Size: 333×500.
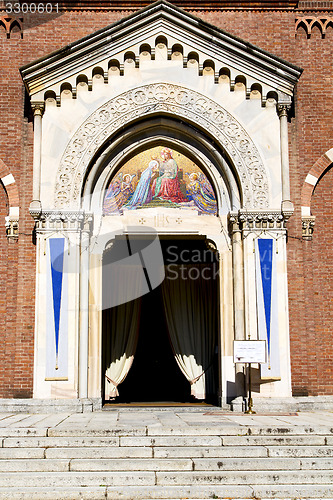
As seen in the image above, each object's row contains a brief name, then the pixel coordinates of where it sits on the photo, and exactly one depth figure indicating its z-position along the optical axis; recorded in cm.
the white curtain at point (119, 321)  1470
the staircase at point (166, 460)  785
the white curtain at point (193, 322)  1491
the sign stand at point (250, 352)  1204
